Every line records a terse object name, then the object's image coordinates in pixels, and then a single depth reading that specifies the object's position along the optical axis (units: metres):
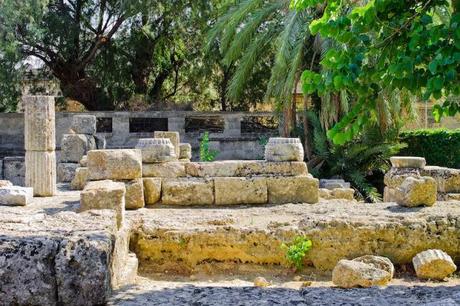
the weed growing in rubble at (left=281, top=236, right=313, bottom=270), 7.36
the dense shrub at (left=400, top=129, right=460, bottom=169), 16.97
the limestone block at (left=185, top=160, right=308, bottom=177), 9.57
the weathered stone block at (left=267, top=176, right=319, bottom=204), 9.59
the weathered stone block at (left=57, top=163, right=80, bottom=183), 13.90
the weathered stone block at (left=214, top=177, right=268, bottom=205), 9.41
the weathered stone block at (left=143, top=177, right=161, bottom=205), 9.26
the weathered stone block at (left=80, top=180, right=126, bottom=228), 6.88
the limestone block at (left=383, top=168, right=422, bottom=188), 10.80
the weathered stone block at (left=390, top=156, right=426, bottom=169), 11.32
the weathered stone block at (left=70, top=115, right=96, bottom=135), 14.53
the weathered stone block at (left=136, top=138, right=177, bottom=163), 9.77
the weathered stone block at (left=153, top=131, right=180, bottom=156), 13.73
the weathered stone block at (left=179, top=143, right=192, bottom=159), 14.50
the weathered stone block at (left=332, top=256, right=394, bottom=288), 5.87
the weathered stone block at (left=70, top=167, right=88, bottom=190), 11.72
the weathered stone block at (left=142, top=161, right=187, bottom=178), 9.59
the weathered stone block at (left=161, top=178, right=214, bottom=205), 9.35
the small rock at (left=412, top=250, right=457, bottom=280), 6.82
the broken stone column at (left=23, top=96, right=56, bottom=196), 10.35
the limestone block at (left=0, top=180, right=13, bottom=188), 9.89
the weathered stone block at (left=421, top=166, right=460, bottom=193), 10.79
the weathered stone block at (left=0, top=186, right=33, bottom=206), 8.63
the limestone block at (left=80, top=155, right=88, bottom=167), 12.43
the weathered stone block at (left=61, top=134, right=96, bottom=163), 13.91
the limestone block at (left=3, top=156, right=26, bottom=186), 15.15
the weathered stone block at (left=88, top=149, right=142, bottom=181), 8.73
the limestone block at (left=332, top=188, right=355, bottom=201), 11.51
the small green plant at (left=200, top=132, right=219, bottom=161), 16.19
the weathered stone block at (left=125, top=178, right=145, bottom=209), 8.77
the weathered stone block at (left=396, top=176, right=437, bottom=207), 8.49
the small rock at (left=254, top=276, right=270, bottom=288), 6.38
